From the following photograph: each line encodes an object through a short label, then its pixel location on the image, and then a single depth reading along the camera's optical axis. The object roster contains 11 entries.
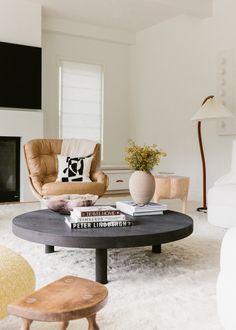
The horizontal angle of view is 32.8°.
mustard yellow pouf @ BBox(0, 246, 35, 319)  1.45
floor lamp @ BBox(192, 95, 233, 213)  4.78
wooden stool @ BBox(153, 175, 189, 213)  4.47
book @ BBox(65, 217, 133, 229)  2.38
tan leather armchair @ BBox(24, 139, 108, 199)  4.12
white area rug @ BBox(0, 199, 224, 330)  1.82
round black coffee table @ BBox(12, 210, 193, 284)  2.18
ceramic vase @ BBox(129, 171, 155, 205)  2.92
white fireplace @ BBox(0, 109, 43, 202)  5.66
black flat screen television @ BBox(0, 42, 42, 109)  5.67
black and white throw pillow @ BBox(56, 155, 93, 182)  4.46
